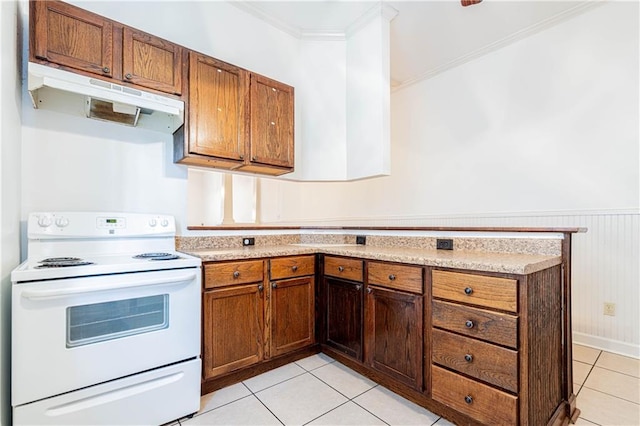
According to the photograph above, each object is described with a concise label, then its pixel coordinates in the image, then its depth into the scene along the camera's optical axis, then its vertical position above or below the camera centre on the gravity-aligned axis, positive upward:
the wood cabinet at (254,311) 1.90 -0.68
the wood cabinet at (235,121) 2.11 +0.69
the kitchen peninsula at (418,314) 1.40 -0.59
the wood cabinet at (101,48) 1.61 +0.95
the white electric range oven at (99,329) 1.30 -0.56
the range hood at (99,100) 1.56 +0.63
